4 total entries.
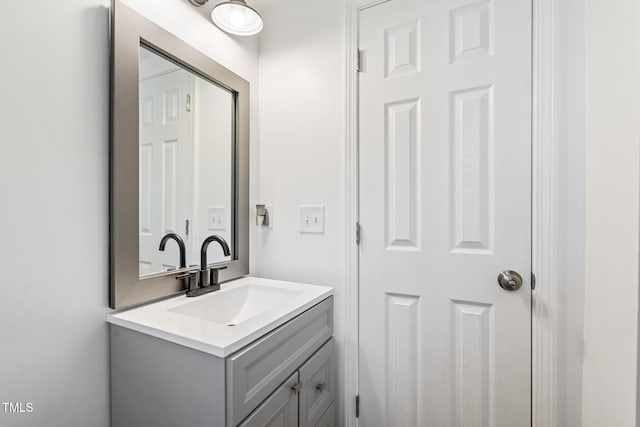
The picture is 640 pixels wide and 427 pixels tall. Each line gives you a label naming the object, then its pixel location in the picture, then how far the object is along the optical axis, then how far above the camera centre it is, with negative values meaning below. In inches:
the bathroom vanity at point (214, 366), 28.6 -17.7
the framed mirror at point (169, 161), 36.1 +7.6
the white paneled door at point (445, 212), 41.5 -0.2
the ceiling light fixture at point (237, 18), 47.4 +32.5
